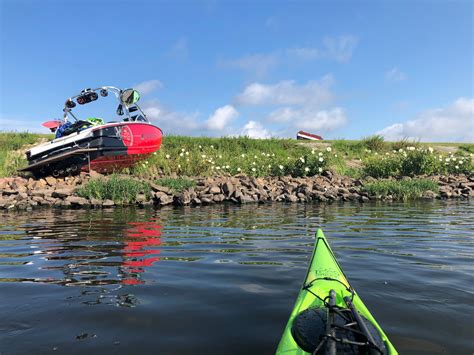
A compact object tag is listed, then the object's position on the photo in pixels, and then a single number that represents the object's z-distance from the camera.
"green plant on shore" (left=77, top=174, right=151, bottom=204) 12.68
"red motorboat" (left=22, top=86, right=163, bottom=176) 14.89
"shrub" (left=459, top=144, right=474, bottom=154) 22.79
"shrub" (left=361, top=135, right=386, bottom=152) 22.28
